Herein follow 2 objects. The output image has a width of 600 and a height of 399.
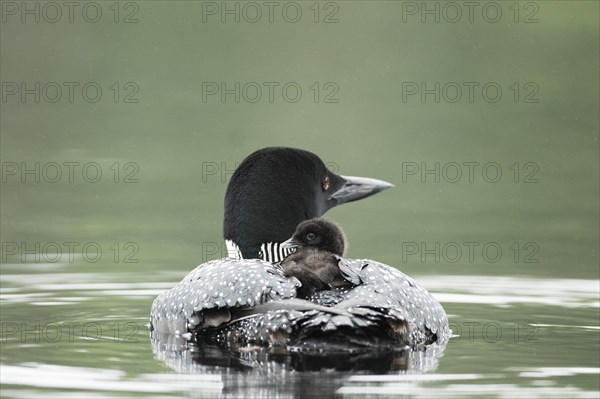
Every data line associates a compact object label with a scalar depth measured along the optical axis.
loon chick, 12.77
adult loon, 11.91
